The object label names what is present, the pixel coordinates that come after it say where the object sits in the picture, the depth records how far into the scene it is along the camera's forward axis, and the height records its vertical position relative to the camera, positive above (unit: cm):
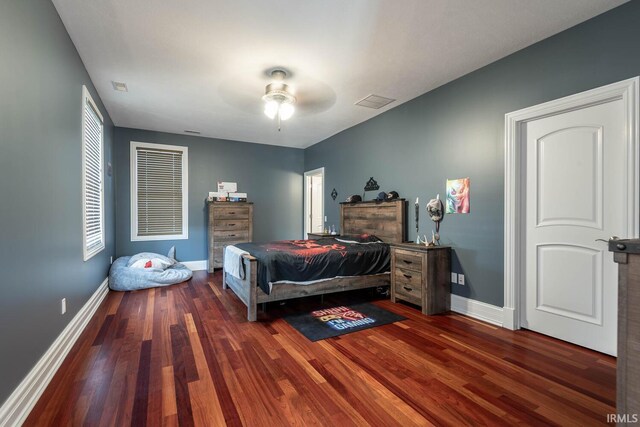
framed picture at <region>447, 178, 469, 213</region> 323 +20
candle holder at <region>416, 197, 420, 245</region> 382 -8
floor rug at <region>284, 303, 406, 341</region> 275 -112
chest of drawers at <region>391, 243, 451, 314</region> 317 -72
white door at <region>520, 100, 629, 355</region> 226 -6
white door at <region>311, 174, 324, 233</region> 698 +22
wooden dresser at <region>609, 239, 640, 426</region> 119 -48
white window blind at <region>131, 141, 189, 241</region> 536 +41
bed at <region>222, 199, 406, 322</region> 307 -60
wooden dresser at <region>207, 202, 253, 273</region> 540 -26
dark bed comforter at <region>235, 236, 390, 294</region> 311 -55
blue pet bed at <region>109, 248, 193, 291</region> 423 -96
